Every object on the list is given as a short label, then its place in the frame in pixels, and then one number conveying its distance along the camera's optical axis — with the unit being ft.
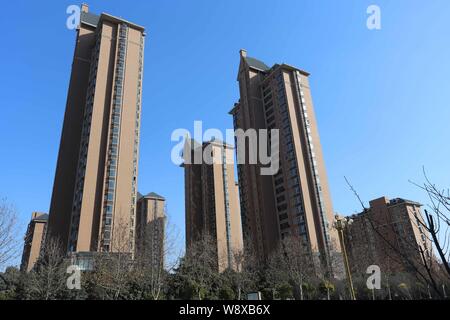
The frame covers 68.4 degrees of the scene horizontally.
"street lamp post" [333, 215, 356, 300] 47.75
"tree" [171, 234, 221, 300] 107.86
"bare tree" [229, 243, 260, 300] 119.85
